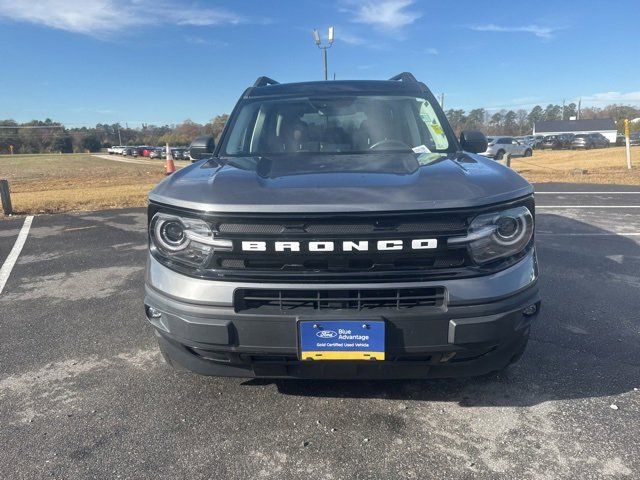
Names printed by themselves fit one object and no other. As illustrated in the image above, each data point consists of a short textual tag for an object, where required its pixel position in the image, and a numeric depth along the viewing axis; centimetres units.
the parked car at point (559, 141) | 4562
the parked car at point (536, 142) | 4729
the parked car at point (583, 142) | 4378
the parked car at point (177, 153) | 5180
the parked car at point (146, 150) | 7356
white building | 7956
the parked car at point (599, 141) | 4512
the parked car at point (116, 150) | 8619
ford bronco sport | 210
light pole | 1710
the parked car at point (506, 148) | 3067
